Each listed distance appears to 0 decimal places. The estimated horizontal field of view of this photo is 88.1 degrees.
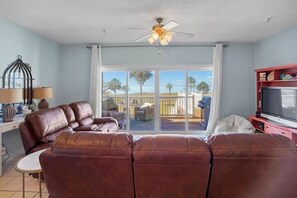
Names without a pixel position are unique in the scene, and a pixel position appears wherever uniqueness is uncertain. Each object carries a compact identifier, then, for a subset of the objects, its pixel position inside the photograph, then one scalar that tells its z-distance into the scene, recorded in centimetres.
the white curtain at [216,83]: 399
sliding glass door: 423
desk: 225
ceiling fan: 239
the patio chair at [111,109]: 430
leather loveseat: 212
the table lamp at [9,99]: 231
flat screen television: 273
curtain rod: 407
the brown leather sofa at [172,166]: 101
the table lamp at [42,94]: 306
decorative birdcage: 274
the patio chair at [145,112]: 427
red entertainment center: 275
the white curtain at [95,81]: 405
